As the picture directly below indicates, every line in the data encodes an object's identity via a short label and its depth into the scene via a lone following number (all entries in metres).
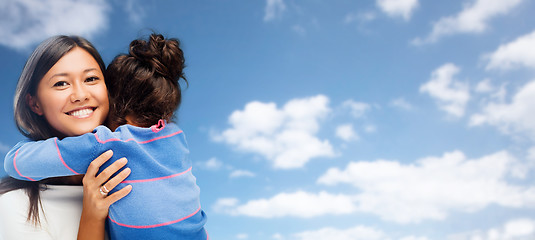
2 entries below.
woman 2.36
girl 2.14
